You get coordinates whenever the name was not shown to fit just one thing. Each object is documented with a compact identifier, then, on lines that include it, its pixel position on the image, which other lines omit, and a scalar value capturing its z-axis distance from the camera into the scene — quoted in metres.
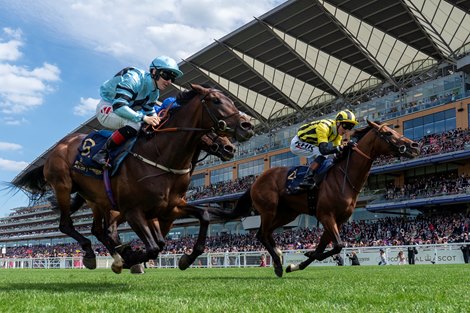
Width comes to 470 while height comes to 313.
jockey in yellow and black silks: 8.80
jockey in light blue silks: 6.07
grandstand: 35.88
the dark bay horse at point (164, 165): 5.66
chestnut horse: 8.33
